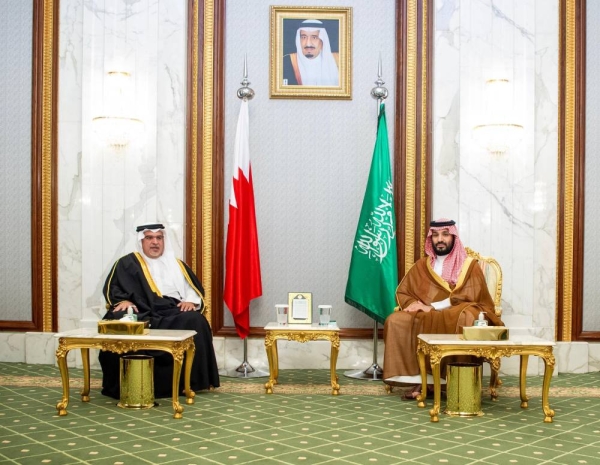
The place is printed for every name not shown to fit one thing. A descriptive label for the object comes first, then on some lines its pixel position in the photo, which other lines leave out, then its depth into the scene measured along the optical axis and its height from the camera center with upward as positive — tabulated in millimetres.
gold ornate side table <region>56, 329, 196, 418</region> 4892 -784
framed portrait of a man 7133 +1650
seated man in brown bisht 5707 -594
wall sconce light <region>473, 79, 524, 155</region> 6785 +917
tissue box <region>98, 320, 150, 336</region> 4969 -674
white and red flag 6668 -214
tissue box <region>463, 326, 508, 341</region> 4852 -682
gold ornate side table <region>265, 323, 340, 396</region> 5809 -845
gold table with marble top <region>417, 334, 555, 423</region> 4785 -794
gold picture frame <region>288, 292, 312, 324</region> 5980 -673
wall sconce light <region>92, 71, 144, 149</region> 6883 +994
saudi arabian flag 6512 -204
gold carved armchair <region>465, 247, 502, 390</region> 6348 -407
